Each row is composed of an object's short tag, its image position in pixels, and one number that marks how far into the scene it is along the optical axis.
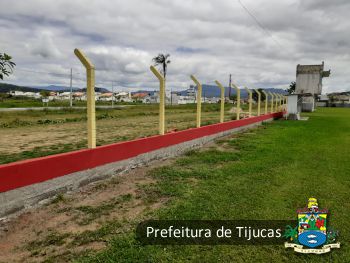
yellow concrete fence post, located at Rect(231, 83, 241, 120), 13.05
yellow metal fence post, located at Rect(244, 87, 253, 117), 15.95
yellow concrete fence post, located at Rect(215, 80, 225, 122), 10.94
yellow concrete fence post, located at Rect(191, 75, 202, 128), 9.08
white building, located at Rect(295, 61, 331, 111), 43.91
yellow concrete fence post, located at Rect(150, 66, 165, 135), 6.97
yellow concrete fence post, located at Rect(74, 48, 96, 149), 5.10
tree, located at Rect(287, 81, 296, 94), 76.70
